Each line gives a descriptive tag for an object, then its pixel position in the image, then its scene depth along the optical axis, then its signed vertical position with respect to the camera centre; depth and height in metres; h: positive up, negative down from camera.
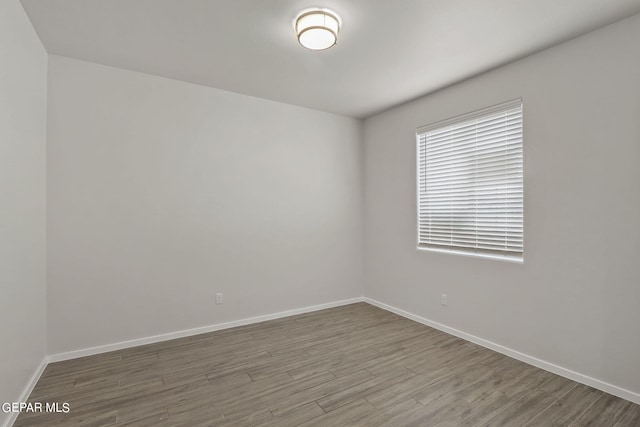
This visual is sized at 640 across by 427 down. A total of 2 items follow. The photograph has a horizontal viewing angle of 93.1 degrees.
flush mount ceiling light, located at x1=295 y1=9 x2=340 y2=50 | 2.10 +1.34
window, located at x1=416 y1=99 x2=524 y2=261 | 2.81 +0.32
